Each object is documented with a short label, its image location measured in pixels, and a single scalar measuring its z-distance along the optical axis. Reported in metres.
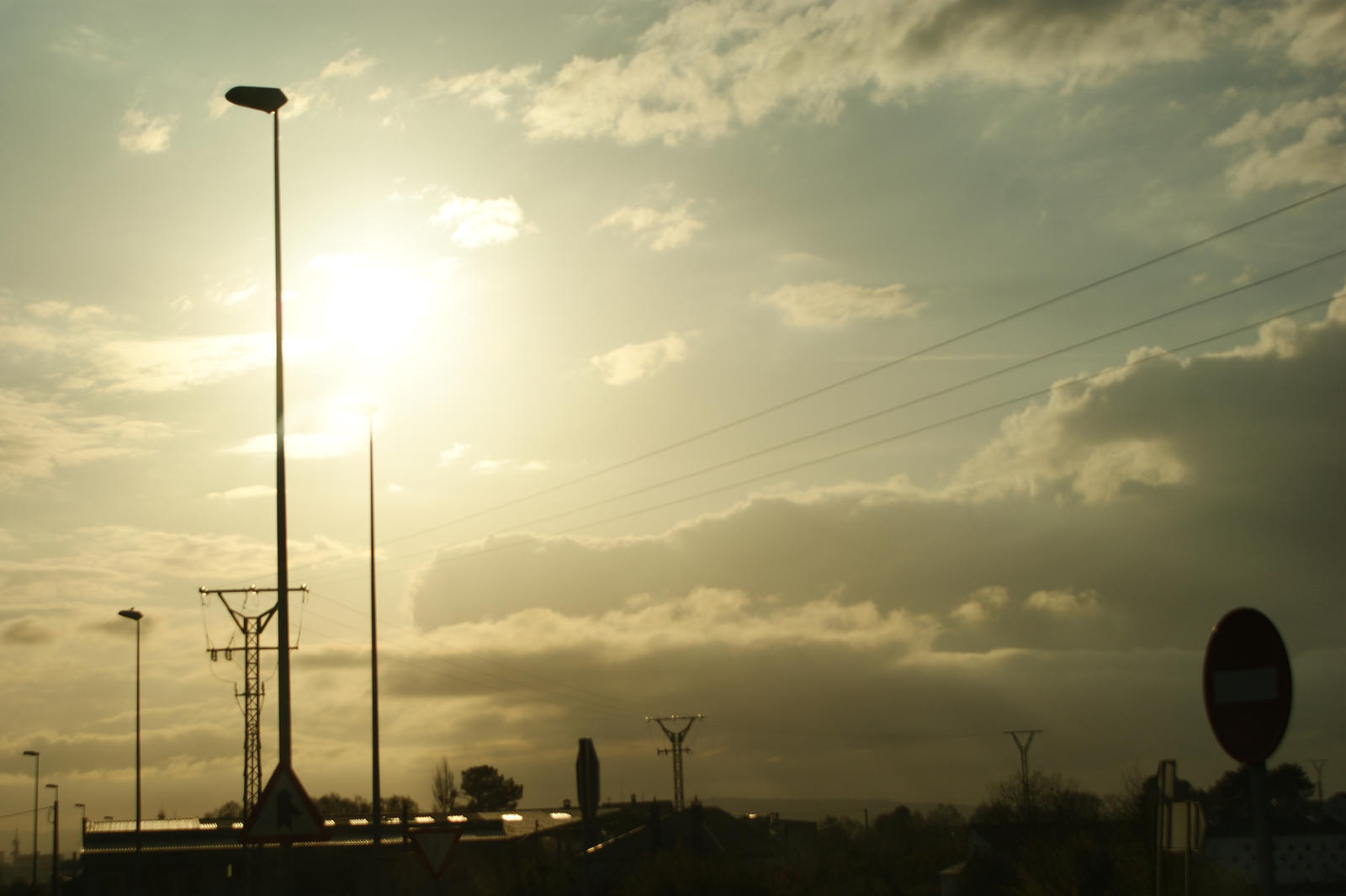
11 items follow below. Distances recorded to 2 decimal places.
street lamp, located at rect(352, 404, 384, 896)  31.66
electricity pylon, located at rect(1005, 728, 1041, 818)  73.31
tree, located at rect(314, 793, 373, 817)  141.88
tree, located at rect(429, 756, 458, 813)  151.88
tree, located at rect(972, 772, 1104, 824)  63.69
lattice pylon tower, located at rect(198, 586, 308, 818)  56.31
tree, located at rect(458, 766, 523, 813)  161.12
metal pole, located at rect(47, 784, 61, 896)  60.35
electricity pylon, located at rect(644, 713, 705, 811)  77.56
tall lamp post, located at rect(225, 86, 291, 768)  16.84
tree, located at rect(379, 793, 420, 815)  137.62
